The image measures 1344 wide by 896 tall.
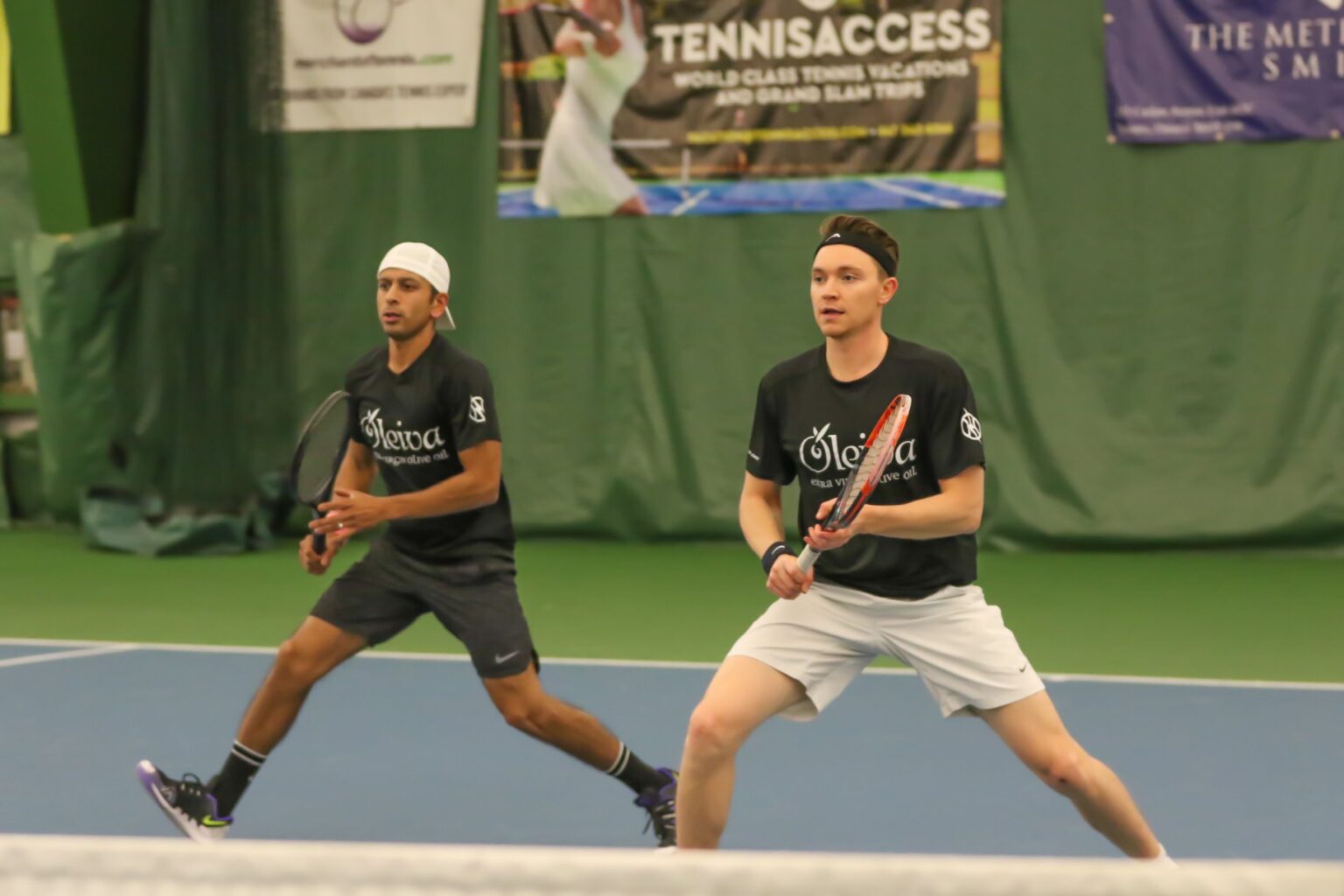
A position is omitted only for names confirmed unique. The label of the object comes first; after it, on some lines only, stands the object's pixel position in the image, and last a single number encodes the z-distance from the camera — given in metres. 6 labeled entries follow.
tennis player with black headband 8.12
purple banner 19.53
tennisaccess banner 20.48
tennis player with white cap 9.73
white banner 21.91
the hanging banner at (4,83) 22.81
